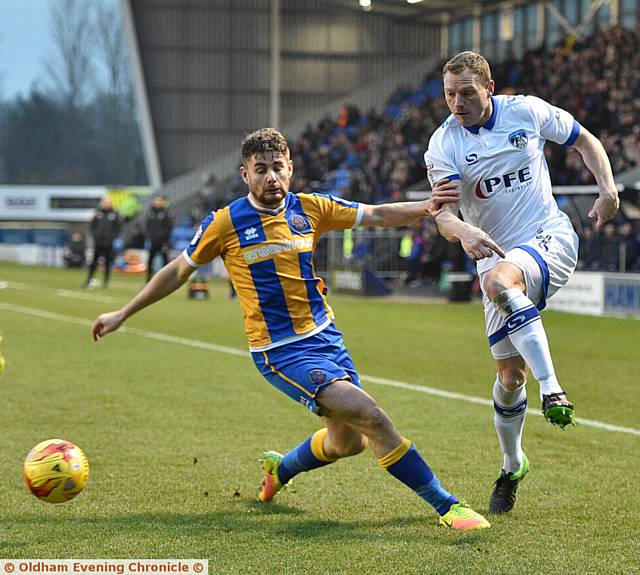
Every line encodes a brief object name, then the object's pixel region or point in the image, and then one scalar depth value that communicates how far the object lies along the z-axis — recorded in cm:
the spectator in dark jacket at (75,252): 3728
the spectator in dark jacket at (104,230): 2542
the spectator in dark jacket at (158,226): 2508
